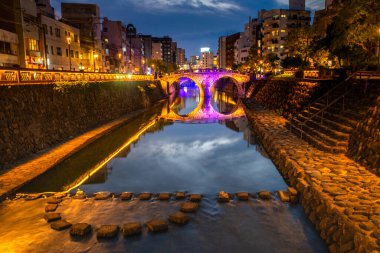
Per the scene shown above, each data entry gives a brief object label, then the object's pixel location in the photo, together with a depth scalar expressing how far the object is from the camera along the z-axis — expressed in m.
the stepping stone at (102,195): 13.03
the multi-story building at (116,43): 79.14
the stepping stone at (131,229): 9.97
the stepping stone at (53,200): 12.39
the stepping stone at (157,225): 10.24
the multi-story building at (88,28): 58.84
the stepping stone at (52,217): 11.00
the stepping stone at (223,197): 12.73
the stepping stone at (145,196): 12.97
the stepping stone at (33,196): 12.83
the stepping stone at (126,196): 12.95
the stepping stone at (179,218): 10.78
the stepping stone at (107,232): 9.83
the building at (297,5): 94.56
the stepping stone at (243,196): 12.82
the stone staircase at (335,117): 15.93
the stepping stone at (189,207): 11.66
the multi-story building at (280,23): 91.94
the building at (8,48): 33.66
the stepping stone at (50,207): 11.73
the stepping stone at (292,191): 12.47
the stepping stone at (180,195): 13.01
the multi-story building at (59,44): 43.57
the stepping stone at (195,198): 12.67
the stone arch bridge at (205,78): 77.75
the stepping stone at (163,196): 12.88
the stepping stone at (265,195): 12.86
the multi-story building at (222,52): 159.95
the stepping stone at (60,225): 10.40
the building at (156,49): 178.25
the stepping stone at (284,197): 12.48
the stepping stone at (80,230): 9.98
